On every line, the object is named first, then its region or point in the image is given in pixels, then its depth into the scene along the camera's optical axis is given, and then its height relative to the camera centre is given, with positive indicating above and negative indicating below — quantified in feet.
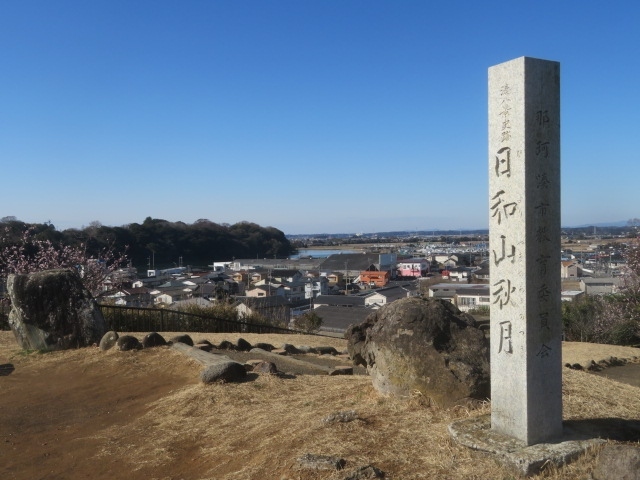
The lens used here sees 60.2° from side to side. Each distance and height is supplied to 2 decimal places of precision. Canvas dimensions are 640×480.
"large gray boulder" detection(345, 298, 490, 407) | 18.69 -4.46
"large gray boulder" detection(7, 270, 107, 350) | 34.65 -4.94
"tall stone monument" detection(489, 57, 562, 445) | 14.25 -0.43
